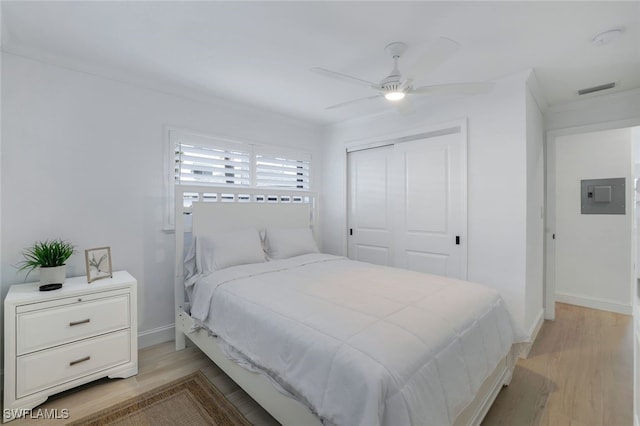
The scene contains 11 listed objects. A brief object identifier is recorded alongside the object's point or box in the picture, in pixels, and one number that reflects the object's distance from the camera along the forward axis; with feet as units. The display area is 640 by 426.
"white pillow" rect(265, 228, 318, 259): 10.01
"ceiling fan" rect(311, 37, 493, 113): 5.83
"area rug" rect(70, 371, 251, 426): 5.70
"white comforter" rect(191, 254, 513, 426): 3.70
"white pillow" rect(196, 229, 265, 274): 8.35
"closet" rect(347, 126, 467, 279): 9.76
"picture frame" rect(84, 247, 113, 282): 7.17
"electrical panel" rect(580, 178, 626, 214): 11.64
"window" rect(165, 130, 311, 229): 9.41
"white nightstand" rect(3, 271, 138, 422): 5.79
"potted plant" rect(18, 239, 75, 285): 6.51
